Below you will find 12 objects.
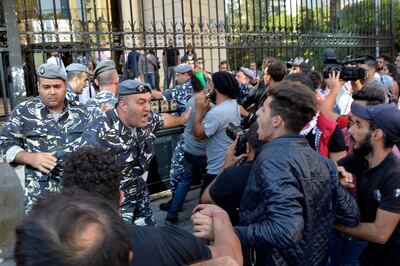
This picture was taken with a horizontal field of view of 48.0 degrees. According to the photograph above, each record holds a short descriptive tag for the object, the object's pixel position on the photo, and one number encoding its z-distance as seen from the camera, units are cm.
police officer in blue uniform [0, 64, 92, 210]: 363
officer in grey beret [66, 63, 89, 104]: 540
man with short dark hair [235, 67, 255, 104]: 765
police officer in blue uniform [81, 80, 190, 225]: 351
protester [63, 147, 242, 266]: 164
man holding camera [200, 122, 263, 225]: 260
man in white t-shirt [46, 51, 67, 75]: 549
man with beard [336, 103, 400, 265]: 250
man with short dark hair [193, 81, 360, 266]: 210
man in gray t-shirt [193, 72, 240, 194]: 470
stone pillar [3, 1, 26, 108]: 500
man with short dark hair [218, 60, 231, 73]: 754
